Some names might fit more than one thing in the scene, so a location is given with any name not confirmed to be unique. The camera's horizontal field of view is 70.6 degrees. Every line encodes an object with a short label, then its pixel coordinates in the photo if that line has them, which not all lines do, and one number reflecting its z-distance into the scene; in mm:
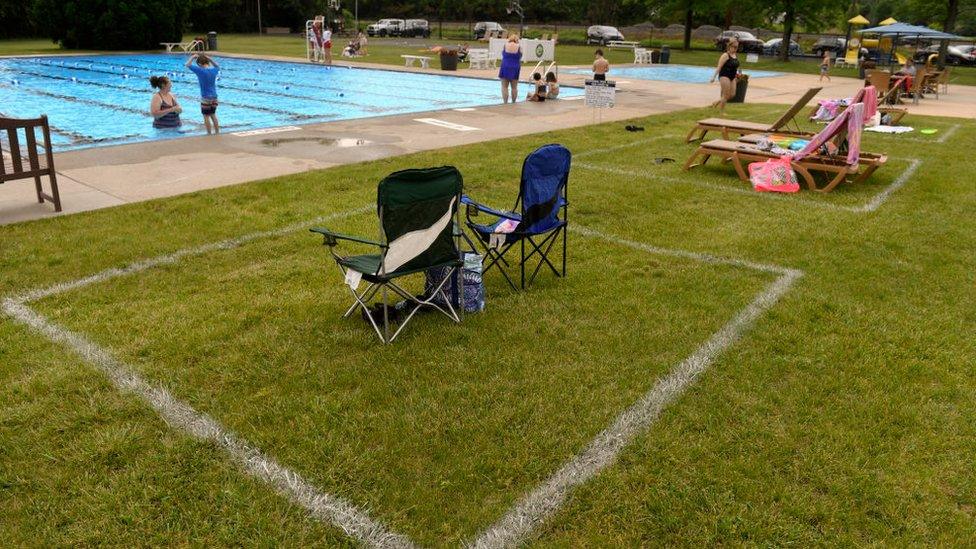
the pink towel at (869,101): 9617
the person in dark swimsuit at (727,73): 16750
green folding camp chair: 4305
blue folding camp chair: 5176
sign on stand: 13922
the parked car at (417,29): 62750
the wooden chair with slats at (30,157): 6914
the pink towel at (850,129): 8570
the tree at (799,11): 37062
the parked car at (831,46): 47759
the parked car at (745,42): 46156
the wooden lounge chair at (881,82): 17555
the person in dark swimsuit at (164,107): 12578
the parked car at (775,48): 47938
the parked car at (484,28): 57906
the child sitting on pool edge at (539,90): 18172
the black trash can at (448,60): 27953
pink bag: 8984
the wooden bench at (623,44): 46472
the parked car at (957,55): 42406
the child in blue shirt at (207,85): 11727
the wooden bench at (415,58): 28211
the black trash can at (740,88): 19719
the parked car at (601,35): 53000
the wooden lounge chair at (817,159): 8805
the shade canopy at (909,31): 25081
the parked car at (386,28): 60875
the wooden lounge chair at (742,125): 11102
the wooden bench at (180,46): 35219
